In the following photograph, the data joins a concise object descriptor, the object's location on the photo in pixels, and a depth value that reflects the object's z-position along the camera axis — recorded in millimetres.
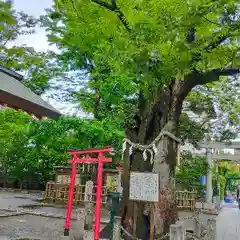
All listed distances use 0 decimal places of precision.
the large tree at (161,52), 6137
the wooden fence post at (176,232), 6973
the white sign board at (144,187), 7816
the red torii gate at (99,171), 8469
